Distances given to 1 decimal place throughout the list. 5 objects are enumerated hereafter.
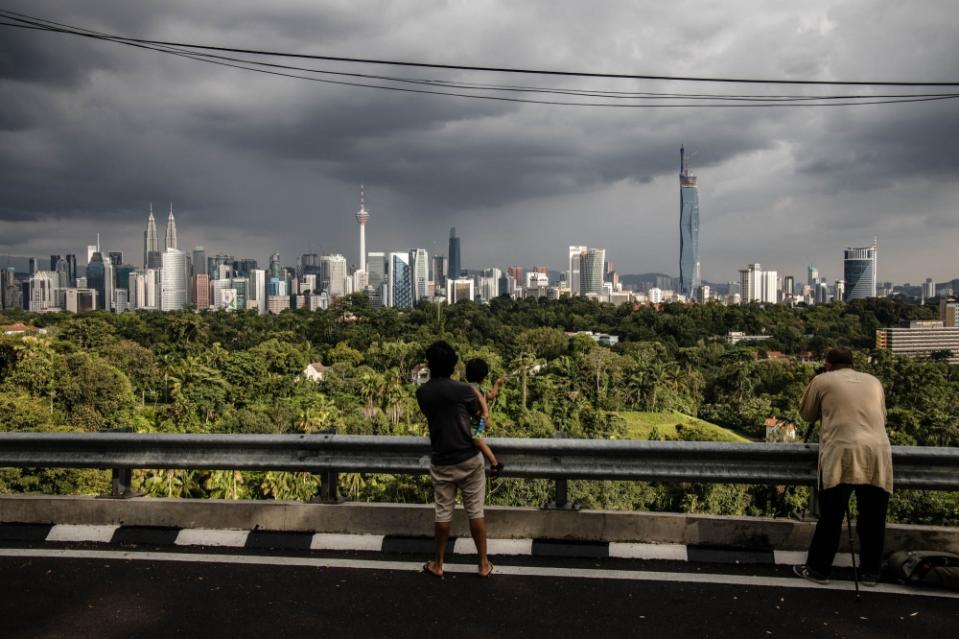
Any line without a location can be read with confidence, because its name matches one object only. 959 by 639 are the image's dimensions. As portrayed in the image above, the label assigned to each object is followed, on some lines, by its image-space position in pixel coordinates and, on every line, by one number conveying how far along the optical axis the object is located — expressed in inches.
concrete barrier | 216.2
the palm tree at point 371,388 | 2096.6
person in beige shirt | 191.6
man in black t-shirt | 197.2
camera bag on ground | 185.8
